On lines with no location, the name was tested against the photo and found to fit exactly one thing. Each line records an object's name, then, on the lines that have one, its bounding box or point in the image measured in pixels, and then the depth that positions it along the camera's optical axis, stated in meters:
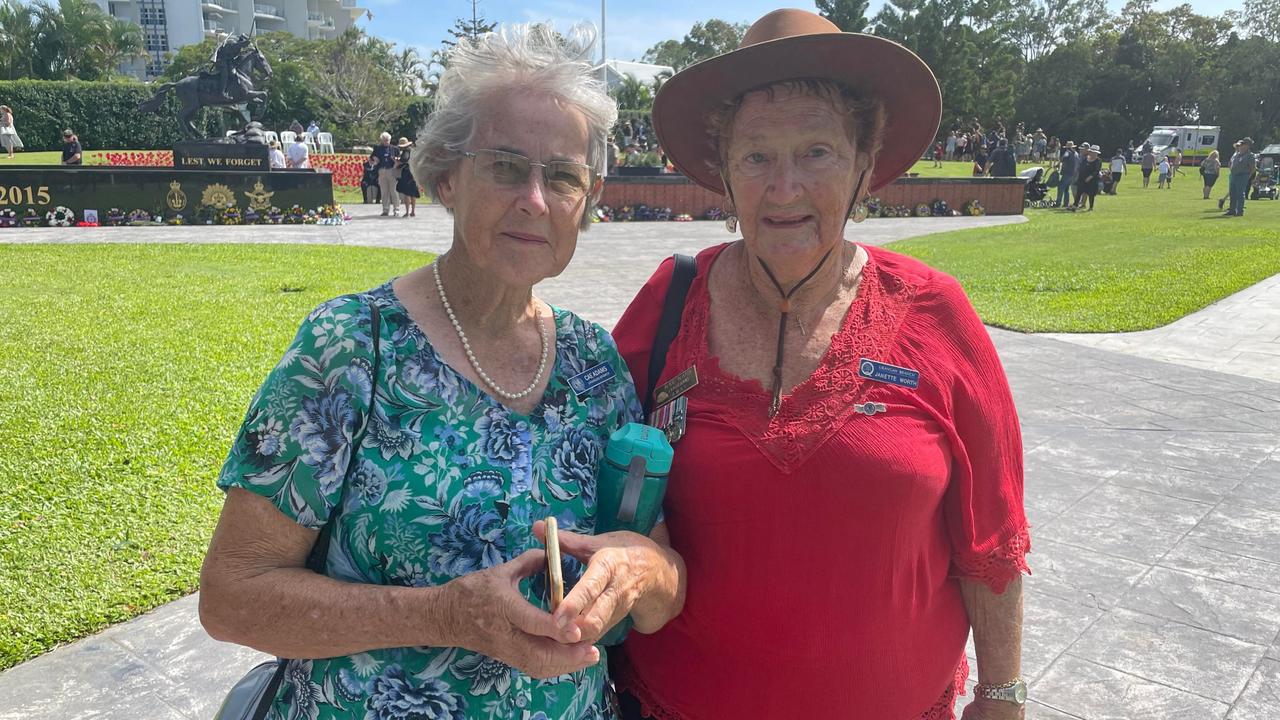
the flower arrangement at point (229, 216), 17.98
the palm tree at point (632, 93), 58.56
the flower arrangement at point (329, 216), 18.86
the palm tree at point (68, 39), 60.44
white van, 53.28
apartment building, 91.56
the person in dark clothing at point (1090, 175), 26.86
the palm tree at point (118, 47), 63.59
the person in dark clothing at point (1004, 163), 29.23
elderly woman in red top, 1.70
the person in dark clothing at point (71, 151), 24.48
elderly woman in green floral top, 1.38
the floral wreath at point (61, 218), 16.75
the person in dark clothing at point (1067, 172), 28.03
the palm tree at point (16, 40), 57.88
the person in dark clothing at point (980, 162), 35.84
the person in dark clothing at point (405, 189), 21.14
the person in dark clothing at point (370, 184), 25.42
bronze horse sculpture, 22.05
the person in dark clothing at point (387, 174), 21.88
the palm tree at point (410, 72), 72.94
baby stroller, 29.44
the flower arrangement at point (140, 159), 33.00
